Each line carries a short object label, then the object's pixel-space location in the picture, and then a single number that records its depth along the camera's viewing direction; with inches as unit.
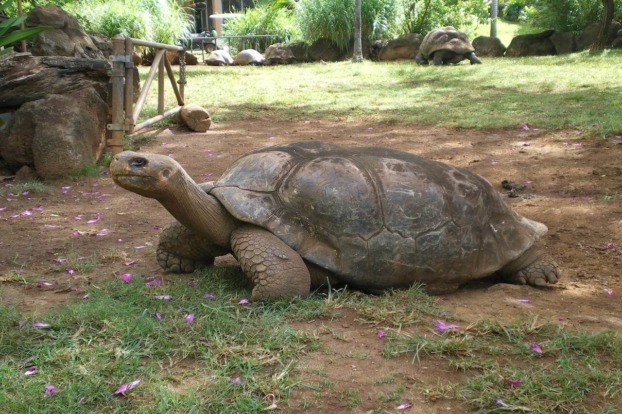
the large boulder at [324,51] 784.9
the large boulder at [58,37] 353.7
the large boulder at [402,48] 742.5
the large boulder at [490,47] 738.8
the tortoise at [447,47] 644.1
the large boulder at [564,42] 693.9
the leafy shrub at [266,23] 871.7
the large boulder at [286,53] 766.5
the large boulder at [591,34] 668.7
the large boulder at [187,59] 704.3
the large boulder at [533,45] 706.2
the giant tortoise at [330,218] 132.4
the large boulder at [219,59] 756.6
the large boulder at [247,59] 762.8
